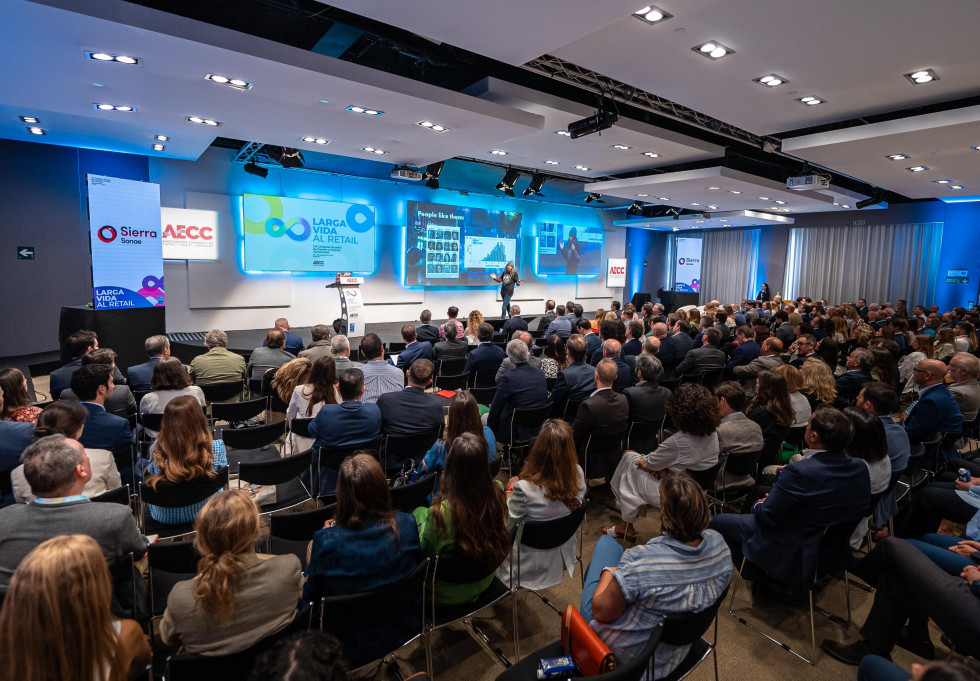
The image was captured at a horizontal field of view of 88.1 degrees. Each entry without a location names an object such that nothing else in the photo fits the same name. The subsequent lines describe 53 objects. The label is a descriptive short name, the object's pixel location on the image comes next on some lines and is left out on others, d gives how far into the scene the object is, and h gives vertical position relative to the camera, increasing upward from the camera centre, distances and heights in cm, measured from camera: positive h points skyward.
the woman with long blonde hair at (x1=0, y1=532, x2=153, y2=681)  133 -92
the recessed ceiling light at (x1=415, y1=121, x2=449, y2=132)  658 +208
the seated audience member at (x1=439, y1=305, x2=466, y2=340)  774 -61
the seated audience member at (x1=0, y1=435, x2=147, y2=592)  189 -93
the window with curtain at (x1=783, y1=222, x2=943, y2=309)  1458 +97
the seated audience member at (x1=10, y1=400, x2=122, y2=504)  277 -85
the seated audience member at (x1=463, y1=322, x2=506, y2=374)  619 -86
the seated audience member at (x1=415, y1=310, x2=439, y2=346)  750 -75
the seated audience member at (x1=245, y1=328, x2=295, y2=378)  557 -84
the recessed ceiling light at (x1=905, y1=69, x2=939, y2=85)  500 +219
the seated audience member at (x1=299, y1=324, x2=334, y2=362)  589 -70
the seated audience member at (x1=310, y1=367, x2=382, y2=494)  346 -98
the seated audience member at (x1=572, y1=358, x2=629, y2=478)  393 -105
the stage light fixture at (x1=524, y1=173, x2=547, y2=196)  1223 +250
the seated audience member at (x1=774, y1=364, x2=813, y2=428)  427 -89
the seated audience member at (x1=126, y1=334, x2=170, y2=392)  475 -90
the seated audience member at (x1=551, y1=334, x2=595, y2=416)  492 -89
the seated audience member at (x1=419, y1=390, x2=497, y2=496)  319 -86
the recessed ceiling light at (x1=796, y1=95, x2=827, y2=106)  588 +225
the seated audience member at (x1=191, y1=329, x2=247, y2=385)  540 -94
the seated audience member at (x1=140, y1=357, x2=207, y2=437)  393 -84
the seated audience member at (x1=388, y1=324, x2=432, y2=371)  617 -82
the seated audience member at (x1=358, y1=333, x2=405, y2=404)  488 -93
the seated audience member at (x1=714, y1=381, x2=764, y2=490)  361 -101
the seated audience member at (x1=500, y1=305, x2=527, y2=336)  933 -73
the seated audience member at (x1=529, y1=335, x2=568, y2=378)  604 -80
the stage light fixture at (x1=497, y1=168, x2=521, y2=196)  1169 +246
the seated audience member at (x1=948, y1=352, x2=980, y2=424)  448 -79
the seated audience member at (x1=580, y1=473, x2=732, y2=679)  184 -106
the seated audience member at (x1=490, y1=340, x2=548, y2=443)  454 -99
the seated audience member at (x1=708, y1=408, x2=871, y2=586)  261 -107
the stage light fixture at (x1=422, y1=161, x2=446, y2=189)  1026 +228
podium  1032 -34
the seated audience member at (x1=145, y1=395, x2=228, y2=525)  281 -95
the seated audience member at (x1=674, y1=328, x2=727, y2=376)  616 -84
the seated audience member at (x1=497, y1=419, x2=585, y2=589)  263 -106
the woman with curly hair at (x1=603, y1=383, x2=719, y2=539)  335 -107
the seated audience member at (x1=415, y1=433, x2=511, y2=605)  225 -104
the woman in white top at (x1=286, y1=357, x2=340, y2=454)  402 -92
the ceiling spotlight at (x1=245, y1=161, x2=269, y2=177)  997 +217
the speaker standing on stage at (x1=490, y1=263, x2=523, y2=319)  1331 +11
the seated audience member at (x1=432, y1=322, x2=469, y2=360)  688 -87
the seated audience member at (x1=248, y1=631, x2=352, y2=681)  108 -83
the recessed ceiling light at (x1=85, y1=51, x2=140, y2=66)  441 +192
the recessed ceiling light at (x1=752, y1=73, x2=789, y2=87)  524 +220
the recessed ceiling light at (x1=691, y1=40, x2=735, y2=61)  456 +219
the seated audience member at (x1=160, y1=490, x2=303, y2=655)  168 -106
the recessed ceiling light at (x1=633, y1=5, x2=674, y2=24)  400 +219
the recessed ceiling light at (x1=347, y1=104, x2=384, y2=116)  598 +205
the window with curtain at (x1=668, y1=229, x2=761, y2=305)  1889 +102
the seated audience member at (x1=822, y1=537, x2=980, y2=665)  210 -140
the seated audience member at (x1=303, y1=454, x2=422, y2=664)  202 -108
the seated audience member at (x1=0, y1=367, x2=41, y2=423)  341 -84
